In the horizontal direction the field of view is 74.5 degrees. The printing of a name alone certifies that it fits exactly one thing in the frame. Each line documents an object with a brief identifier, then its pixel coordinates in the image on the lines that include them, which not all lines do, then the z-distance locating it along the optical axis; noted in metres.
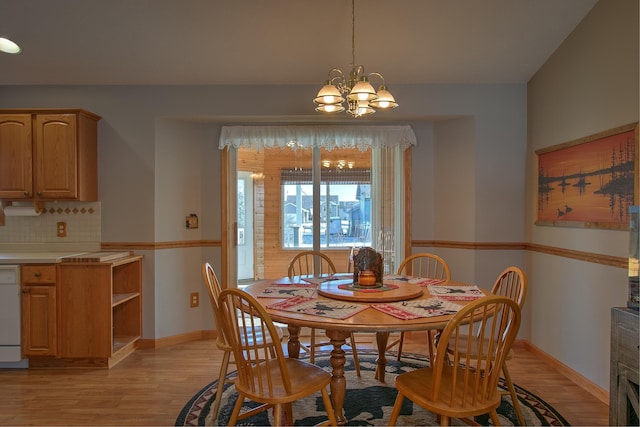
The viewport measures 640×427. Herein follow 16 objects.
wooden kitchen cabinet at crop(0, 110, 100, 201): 3.40
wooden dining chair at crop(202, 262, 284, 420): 2.36
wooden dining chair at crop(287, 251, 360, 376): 3.01
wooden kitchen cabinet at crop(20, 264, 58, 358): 3.16
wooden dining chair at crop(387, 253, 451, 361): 3.94
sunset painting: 2.52
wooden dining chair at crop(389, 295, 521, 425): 1.66
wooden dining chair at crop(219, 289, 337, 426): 1.76
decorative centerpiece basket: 2.47
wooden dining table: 1.80
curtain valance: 3.93
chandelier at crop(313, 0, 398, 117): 2.12
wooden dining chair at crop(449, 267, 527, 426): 2.21
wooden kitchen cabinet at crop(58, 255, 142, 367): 3.19
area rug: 2.38
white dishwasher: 3.13
